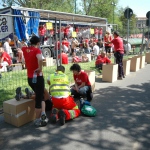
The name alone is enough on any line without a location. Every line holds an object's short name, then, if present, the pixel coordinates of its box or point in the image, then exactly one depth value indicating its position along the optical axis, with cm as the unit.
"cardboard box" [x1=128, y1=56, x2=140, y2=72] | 1018
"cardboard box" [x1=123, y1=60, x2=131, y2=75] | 911
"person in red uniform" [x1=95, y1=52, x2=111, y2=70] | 959
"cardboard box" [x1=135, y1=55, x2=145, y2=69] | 1100
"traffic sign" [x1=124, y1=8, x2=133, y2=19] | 1102
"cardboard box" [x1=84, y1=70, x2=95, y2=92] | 630
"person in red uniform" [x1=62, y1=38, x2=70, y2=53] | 1395
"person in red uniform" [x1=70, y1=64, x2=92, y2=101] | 535
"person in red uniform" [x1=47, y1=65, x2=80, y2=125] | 427
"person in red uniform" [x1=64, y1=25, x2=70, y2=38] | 1476
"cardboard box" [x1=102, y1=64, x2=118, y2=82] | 776
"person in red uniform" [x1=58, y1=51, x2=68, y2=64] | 1111
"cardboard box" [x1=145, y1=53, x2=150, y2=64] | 1319
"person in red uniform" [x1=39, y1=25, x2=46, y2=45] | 1270
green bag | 449
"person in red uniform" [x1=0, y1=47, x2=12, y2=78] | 912
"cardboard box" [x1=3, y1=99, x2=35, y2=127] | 399
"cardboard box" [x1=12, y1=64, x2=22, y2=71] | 935
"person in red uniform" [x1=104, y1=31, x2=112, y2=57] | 1254
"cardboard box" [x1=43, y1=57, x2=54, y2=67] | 1023
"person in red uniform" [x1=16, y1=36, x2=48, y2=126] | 391
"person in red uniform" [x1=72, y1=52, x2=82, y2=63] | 1248
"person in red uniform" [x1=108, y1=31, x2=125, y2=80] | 795
